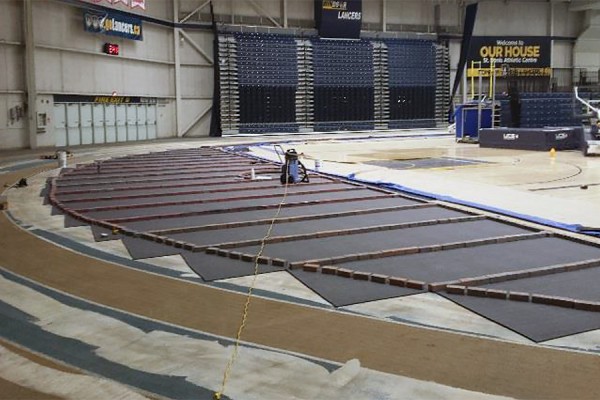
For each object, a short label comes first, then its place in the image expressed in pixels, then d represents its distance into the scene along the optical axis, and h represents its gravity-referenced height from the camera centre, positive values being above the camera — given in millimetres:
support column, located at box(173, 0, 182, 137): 30609 +3640
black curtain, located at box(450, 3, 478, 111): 36188 +5218
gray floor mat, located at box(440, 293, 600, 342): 4480 -1315
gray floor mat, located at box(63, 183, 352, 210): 10453 -981
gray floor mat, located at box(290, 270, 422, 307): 5266 -1275
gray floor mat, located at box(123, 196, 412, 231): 8570 -1075
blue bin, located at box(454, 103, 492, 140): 24547 +550
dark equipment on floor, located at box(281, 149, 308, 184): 12289 -623
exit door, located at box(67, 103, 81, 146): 24344 +540
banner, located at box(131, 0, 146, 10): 27114 +5591
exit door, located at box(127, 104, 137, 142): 27766 +709
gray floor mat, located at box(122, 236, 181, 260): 6906 -1190
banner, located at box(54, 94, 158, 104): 23875 +1579
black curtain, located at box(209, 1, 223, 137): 31688 +2137
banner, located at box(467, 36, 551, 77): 36688 +4531
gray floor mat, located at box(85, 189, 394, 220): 9430 -1035
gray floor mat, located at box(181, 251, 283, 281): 6055 -1235
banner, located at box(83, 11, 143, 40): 24672 +4489
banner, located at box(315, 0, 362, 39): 33562 +6069
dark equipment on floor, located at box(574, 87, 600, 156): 18234 -161
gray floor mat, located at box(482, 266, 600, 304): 5287 -1267
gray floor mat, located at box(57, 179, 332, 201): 11359 -925
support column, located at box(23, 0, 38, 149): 21891 +2337
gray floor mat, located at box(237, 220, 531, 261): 6891 -1169
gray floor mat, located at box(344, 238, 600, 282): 6023 -1220
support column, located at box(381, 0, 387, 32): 35812 +6482
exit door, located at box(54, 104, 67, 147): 23750 +568
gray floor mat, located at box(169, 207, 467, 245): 7746 -1124
